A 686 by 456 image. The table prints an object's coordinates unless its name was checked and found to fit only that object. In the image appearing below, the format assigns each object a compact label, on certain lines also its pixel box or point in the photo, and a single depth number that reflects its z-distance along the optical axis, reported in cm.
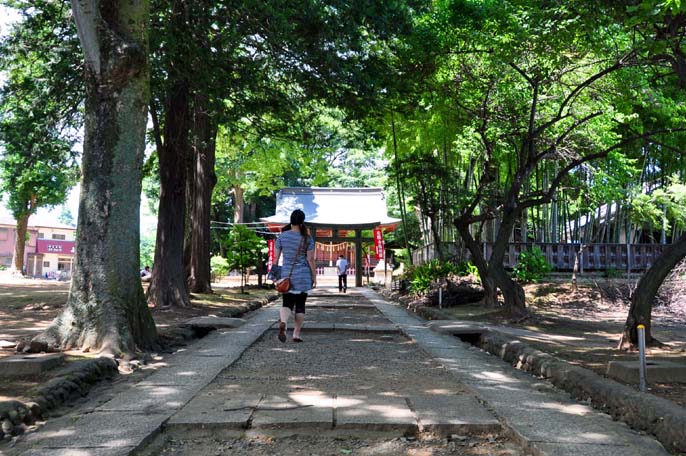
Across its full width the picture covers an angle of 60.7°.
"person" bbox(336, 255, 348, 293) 2192
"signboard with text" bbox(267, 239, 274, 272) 2558
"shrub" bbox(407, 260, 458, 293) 1700
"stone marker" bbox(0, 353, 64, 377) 488
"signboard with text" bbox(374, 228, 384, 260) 2839
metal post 447
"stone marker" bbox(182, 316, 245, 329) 909
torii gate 2794
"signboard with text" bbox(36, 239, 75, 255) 5266
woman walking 730
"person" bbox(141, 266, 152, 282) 2133
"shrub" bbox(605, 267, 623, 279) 1904
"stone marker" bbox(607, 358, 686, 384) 501
